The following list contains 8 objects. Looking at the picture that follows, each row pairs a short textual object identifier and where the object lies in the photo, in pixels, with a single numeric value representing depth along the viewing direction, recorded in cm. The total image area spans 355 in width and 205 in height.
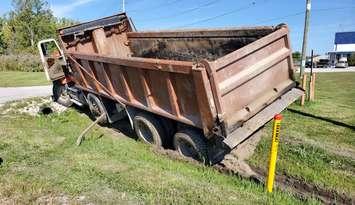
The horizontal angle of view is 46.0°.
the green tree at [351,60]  6353
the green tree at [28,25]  5738
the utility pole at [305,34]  1482
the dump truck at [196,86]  610
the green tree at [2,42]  6392
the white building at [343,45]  7681
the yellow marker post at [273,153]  524
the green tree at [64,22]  6766
